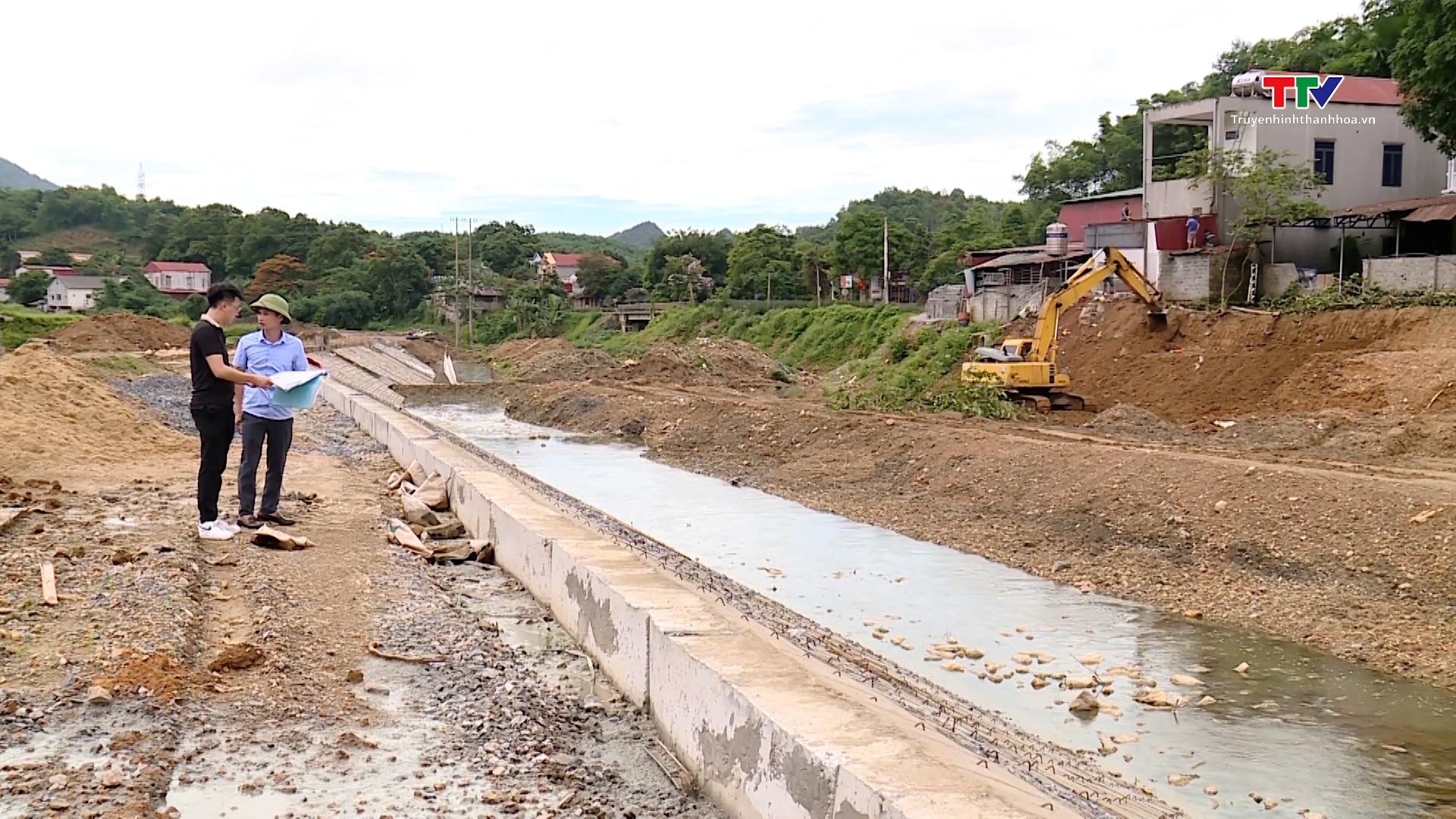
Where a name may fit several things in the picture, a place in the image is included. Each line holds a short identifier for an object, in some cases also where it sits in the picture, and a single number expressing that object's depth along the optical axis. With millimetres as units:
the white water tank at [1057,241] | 33278
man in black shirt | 7316
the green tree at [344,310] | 73375
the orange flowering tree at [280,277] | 77000
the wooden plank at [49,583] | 5613
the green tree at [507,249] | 96000
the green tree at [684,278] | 63844
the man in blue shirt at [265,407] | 7910
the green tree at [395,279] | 78438
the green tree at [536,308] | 66500
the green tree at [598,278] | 77188
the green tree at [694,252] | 68312
